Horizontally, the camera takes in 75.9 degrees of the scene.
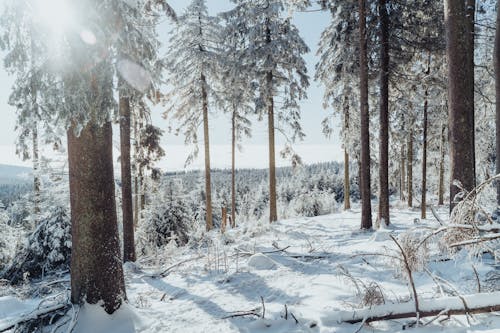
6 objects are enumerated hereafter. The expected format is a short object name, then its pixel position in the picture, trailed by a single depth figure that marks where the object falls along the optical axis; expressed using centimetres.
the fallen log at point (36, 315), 382
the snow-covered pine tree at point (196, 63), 1609
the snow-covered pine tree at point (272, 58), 1375
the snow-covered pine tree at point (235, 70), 1430
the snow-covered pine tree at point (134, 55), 403
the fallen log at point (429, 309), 269
